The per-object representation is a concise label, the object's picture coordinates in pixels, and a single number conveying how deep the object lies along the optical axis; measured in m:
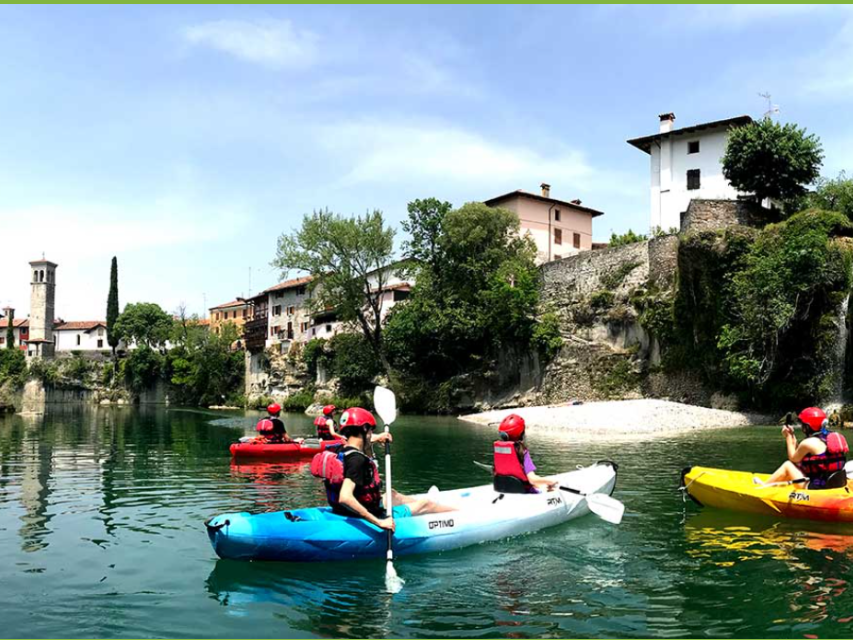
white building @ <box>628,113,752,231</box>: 41.31
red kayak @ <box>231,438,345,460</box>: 18.19
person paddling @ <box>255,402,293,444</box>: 18.78
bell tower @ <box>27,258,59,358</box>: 88.69
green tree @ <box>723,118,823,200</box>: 34.62
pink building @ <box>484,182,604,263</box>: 48.53
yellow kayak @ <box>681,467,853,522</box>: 10.04
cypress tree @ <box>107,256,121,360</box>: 81.05
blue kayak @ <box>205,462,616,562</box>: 8.12
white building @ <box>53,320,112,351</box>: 90.62
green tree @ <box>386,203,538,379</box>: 41.28
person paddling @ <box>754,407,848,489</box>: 10.16
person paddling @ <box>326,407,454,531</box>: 8.07
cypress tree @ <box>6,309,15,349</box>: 82.19
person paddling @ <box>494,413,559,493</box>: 10.09
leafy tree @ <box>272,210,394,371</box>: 44.47
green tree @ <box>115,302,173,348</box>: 81.50
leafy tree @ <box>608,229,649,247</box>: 42.00
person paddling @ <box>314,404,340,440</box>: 15.10
